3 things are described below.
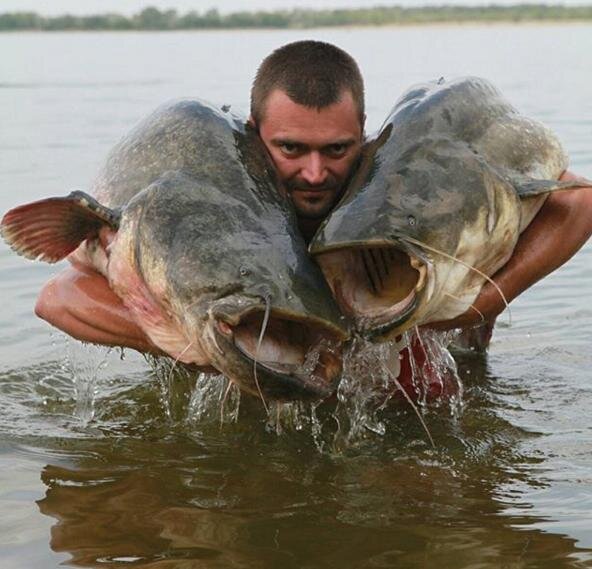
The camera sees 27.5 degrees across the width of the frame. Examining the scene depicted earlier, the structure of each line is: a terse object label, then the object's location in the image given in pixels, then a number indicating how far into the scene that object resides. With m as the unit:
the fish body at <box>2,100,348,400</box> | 3.14
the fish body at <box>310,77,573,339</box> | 3.27
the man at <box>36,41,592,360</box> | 3.87
